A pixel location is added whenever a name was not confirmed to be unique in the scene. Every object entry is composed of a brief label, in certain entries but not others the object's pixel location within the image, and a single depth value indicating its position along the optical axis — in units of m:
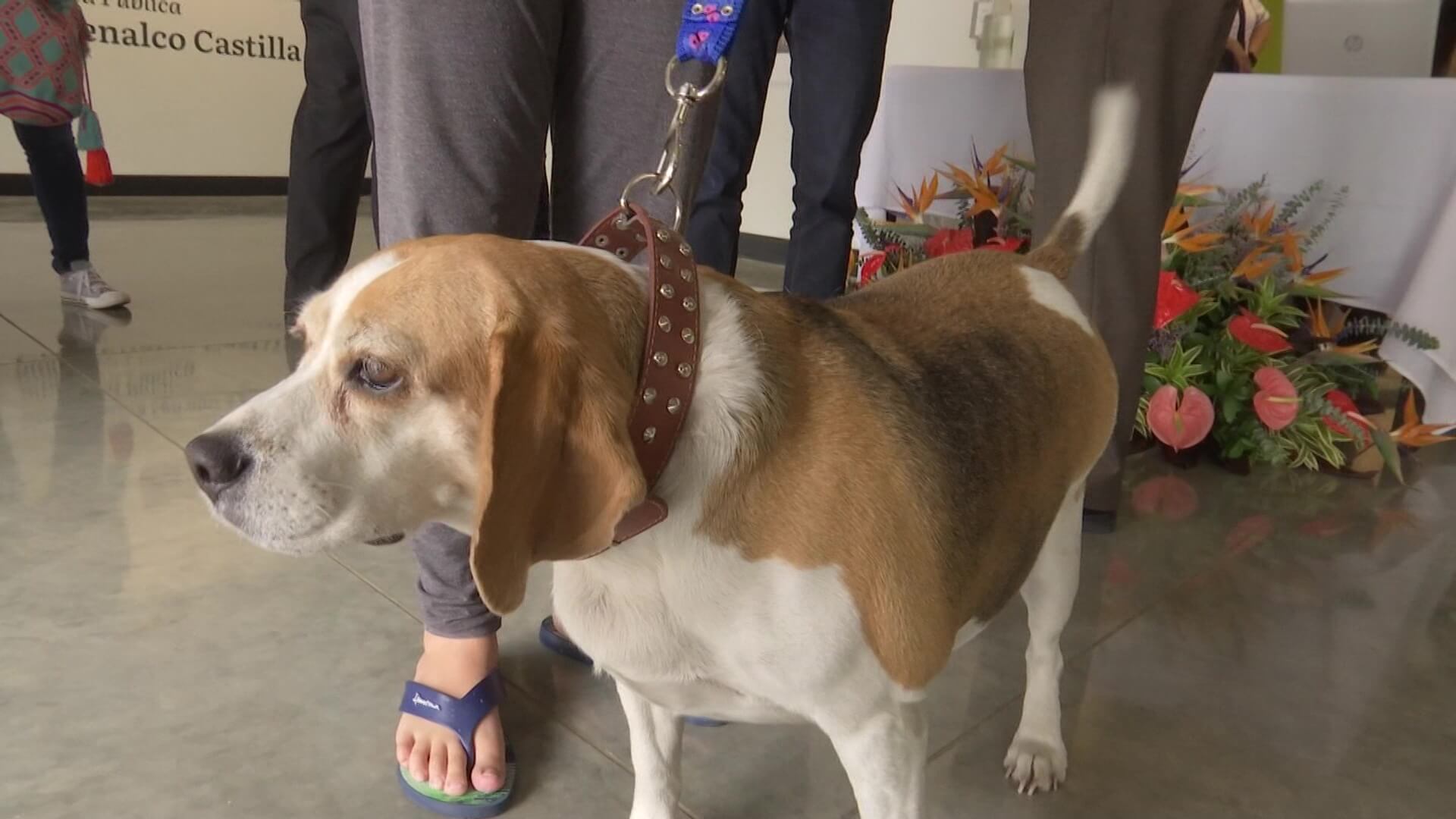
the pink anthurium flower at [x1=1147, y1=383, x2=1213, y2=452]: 2.52
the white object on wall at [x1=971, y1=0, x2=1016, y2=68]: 4.47
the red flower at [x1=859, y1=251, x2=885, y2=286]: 2.95
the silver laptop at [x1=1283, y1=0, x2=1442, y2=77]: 2.74
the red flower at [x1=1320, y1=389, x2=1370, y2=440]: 2.55
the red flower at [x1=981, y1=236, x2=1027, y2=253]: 2.75
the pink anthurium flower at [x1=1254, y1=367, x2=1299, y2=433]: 2.52
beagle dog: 0.81
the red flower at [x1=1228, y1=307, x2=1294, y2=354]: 2.57
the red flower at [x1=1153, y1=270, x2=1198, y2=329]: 2.51
